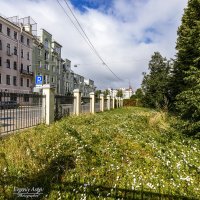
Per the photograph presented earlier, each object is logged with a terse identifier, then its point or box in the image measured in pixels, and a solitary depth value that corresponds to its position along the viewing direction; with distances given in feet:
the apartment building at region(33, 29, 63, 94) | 143.13
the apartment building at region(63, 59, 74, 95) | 195.62
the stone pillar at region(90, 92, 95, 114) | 57.52
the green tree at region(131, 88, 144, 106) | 93.52
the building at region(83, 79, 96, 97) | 285.23
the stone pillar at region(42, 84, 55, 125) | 30.81
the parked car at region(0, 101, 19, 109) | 21.26
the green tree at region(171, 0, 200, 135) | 24.02
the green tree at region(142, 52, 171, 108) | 78.33
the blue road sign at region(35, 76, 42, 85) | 62.11
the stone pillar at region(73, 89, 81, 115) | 44.62
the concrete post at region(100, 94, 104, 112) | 72.73
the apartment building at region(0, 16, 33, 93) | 110.22
